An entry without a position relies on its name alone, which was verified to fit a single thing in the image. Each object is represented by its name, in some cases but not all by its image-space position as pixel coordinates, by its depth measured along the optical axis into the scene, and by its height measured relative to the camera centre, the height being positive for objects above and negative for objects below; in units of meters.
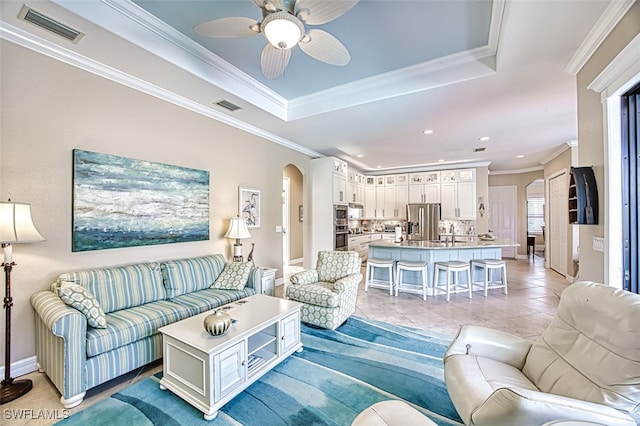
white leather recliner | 1.12 -0.80
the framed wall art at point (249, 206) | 4.51 +0.18
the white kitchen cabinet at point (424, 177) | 7.90 +1.15
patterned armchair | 3.16 -0.88
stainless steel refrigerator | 7.75 -0.16
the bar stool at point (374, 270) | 4.71 -1.03
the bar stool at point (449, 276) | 4.38 -1.01
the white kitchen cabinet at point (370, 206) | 8.61 +0.33
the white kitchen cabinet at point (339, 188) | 6.34 +0.68
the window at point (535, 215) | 10.96 +0.05
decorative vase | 1.99 -0.79
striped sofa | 1.93 -0.88
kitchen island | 4.71 -0.64
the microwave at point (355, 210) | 7.36 +0.17
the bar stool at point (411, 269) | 4.41 -1.00
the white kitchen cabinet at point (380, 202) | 8.56 +0.45
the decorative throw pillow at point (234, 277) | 3.41 -0.77
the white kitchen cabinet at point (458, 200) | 7.43 +0.44
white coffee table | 1.86 -1.07
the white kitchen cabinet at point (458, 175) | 7.48 +1.14
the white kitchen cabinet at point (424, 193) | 7.88 +0.69
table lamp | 3.97 -0.23
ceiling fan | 1.79 +1.34
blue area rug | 1.83 -1.34
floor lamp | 2.01 -0.18
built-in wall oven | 6.29 -0.28
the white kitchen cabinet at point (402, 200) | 8.29 +0.50
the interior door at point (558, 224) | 6.05 -0.18
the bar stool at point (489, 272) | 4.61 -0.99
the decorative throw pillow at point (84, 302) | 2.04 -0.65
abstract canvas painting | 2.69 +0.16
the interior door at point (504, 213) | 8.71 +0.11
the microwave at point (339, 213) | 6.33 +0.08
